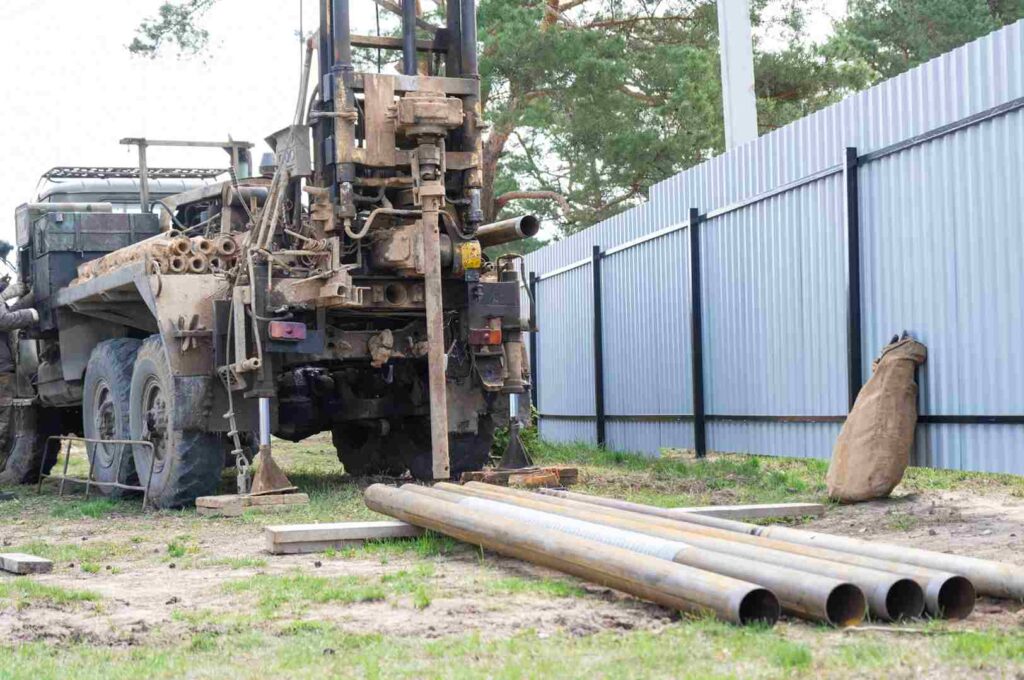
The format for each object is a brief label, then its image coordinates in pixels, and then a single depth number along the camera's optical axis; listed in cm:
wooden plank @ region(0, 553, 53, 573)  796
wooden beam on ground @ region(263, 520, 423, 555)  834
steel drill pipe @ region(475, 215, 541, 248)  1127
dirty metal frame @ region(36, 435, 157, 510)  1173
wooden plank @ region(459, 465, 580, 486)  1148
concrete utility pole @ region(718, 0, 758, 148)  1731
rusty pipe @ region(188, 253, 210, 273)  1139
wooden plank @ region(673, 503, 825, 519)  890
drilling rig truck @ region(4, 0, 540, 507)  1112
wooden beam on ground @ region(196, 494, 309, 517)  1066
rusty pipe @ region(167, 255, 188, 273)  1130
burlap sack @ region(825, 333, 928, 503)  998
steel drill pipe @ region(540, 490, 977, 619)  544
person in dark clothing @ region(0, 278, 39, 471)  1340
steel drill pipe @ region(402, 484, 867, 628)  527
